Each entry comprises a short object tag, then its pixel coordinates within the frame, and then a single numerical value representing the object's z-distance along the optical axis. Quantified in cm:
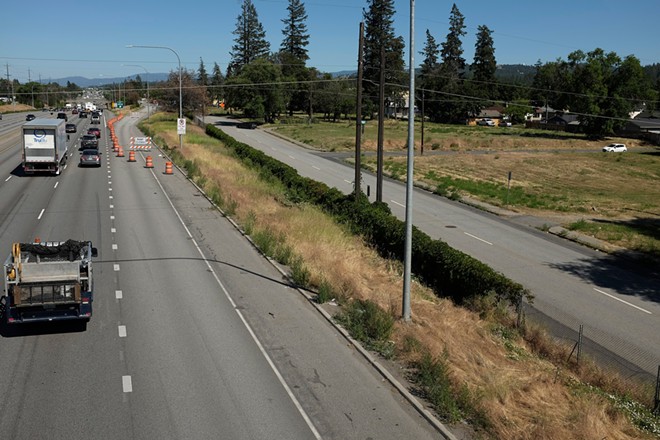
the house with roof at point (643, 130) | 9493
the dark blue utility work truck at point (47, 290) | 1377
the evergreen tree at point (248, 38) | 13325
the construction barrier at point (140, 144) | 5469
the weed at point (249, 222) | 2627
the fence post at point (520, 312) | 1594
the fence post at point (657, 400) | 1151
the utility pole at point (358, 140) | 2859
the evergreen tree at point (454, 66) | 12975
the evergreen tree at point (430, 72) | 13200
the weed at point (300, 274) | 1928
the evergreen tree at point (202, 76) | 17402
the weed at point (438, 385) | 1104
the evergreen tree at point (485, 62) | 13988
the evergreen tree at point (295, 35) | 13050
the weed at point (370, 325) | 1436
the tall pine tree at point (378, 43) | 11875
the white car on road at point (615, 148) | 7875
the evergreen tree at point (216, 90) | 17298
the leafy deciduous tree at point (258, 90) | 9675
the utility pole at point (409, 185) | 1439
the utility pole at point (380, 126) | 2672
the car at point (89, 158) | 4684
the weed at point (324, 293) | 1757
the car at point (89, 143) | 5266
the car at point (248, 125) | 9850
